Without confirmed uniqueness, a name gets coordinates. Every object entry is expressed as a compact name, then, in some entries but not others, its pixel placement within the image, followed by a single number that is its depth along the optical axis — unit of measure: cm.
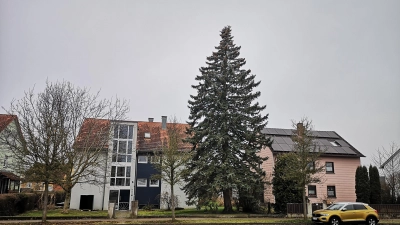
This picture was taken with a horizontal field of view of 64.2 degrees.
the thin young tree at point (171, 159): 2100
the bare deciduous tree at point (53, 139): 1923
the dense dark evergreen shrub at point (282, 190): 2591
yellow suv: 1962
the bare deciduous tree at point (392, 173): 3008
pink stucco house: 3275
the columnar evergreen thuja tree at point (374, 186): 2962
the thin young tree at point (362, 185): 2953
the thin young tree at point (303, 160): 2170
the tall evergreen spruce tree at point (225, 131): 2567
